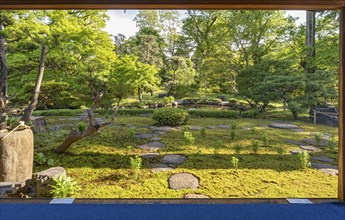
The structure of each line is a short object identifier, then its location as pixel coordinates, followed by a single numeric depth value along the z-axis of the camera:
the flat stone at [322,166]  3.33
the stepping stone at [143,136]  4.48
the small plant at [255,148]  3.80
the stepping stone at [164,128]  4.96
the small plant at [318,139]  4.20
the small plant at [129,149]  3.75
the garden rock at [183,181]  2.86
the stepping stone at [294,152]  3.81
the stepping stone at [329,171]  3.17
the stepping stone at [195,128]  5.05
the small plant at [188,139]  4.08
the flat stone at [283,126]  5.45
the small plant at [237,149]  3.76
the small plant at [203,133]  4.58
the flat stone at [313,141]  4.25
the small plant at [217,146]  3.85
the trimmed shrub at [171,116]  5.24
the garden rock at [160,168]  3.21
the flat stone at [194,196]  2.63
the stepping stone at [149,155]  3.66
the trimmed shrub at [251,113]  6.58
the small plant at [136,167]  3.02
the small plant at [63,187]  2.51
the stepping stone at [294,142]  4.29
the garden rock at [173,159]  3.47
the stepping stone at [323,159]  3.56
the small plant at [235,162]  3.13
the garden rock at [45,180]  2.57
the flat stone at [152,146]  3.94
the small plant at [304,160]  3.26
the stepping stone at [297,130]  5.12
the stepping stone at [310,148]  3.96
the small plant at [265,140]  4.19
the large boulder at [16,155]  2.54
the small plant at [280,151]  3.75
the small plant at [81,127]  4.55
